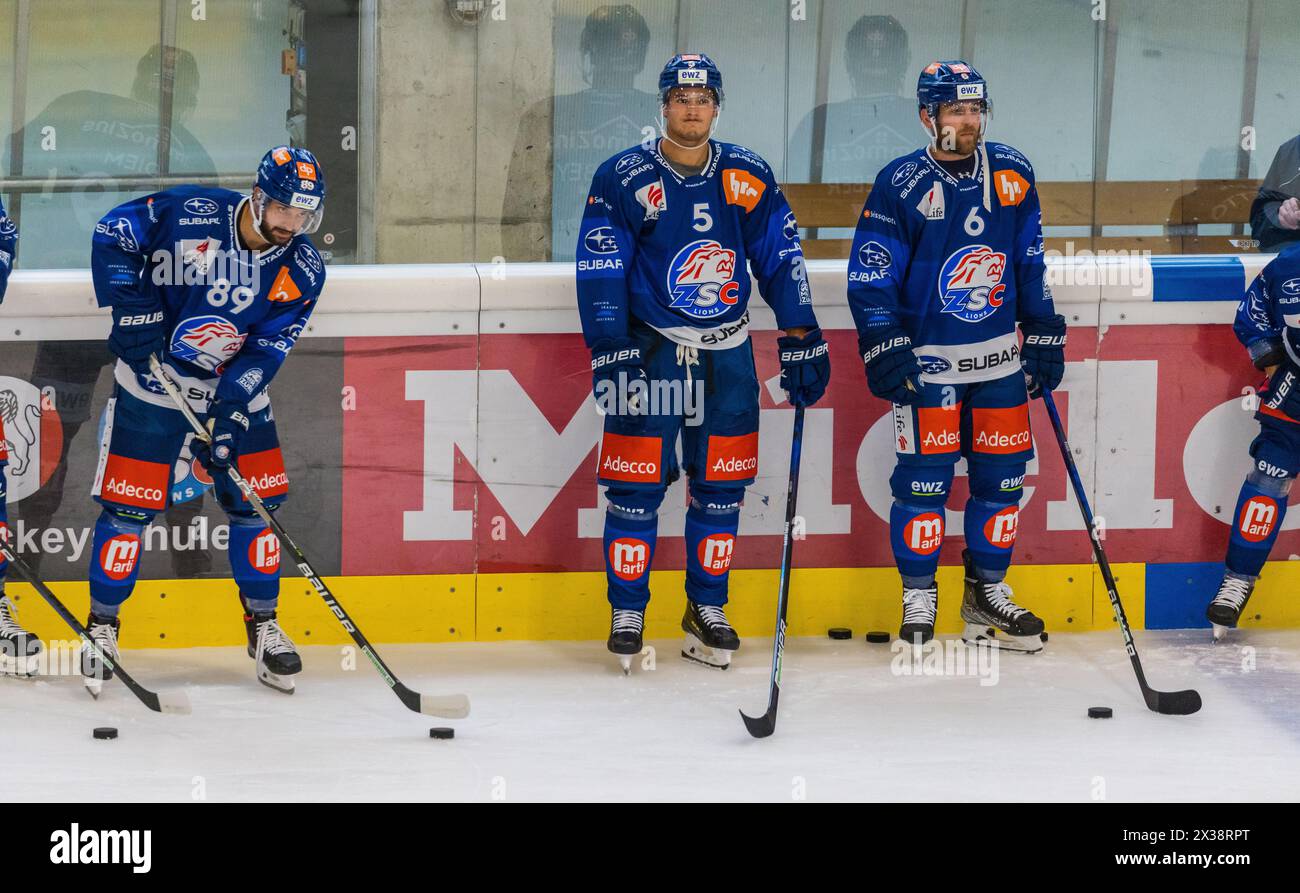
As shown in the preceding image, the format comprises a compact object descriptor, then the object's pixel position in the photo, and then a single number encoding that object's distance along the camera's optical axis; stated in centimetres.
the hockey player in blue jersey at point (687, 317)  884
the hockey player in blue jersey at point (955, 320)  905
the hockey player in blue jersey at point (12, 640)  864
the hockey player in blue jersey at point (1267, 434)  934
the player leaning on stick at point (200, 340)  821
